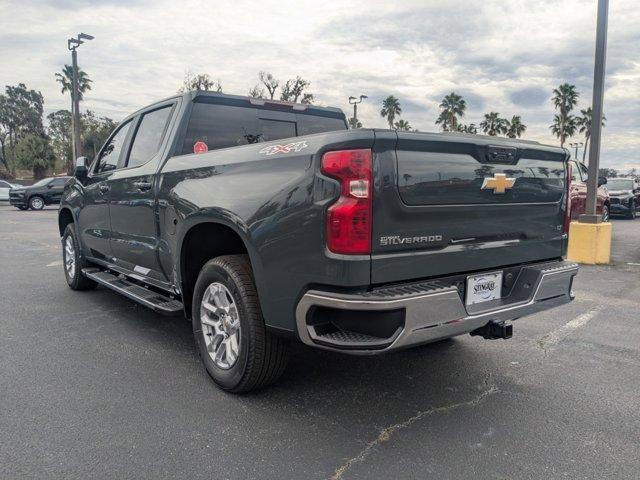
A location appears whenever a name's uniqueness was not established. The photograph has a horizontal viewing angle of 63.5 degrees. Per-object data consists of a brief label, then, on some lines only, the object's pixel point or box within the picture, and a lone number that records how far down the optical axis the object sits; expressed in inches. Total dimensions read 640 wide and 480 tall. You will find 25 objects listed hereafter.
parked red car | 475.8
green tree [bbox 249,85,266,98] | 1567.7
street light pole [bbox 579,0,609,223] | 315.0
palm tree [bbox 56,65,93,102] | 1772.1
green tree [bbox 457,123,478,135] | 2084.5
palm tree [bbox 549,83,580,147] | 2293.3
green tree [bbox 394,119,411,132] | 2106.8
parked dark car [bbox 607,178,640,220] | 701.3
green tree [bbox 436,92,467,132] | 2213.3
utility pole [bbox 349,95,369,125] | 930.2
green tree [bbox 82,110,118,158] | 2071.9
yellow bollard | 326.3
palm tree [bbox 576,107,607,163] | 2561.5
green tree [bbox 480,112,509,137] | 2471.7
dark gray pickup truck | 99.4
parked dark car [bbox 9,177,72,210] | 919.0
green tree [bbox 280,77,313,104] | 1656.4
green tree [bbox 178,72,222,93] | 1517.5
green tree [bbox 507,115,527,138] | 2587.1
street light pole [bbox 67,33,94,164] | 824.9
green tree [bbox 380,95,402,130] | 2269.9
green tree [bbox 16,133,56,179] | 1961.1
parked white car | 1108.5
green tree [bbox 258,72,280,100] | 1616.6
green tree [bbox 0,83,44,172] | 2428.2
